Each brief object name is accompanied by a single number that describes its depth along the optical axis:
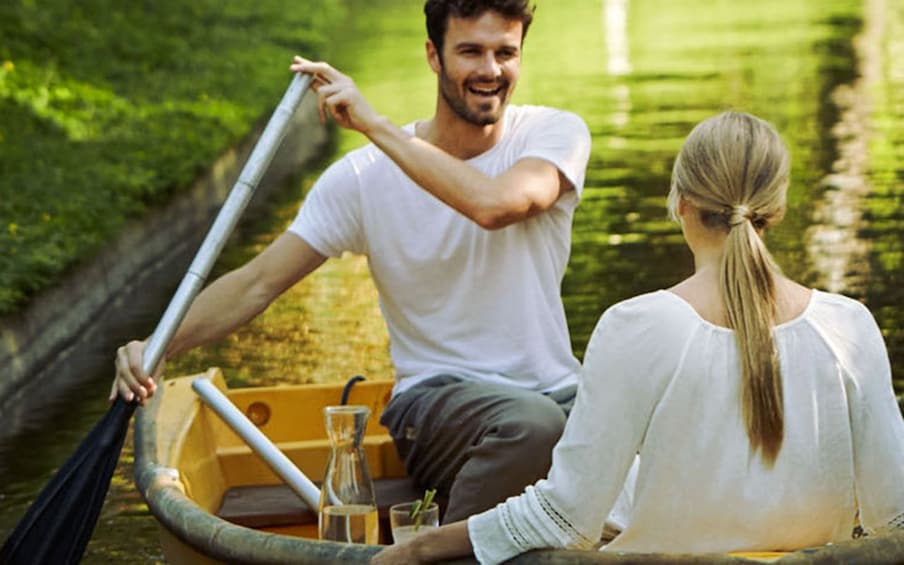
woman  5.72
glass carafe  7.27
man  7.82
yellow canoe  5.90
